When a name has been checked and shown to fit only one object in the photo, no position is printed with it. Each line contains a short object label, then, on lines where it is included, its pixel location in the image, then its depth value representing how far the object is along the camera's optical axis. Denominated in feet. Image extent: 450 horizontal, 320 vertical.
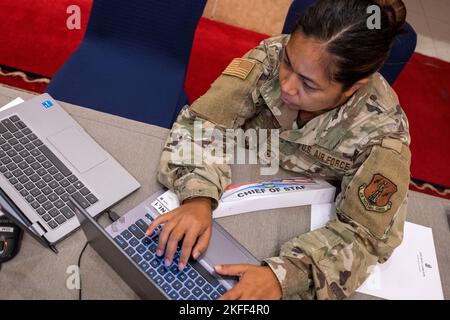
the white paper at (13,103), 3.08
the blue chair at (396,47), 3.67
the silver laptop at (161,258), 2.31
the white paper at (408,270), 2.78
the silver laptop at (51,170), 2.56
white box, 2.94
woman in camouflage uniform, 2.51
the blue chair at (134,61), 4.25
